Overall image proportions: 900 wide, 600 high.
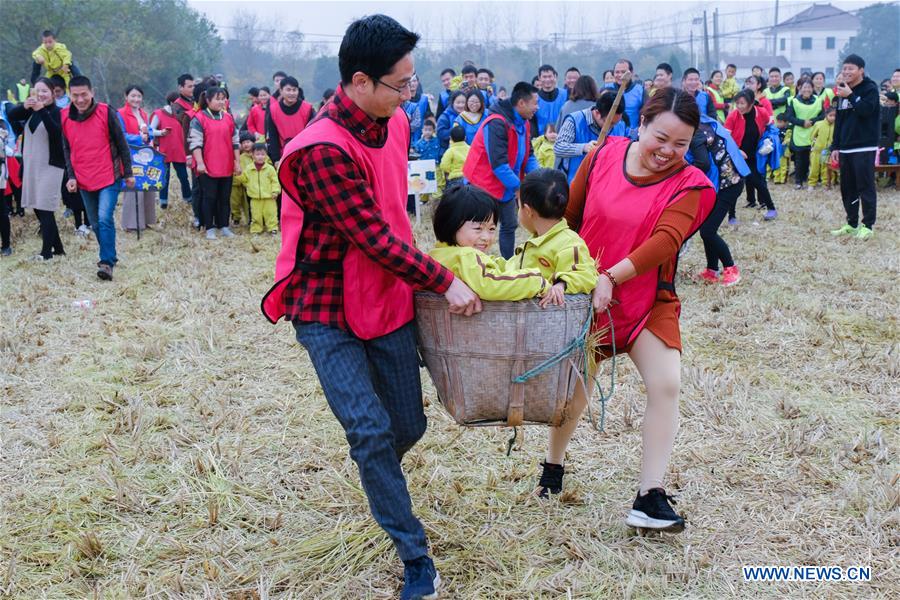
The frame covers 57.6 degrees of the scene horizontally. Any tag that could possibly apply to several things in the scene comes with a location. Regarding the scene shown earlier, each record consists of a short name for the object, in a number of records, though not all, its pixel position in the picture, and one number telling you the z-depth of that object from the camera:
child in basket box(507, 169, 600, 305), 2.82
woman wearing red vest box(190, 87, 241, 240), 10.69
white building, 74.31
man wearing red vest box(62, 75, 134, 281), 8.20
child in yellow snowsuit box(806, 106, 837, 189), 13.88
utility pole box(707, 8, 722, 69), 43.69
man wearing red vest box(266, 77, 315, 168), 10.92
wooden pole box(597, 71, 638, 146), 3.18
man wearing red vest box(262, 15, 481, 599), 2.53
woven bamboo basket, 2.68
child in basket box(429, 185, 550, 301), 2.65
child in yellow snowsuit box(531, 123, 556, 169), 10.78
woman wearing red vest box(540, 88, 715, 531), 3.01
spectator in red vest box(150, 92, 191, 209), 12.66
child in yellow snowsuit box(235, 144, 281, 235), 11.37
